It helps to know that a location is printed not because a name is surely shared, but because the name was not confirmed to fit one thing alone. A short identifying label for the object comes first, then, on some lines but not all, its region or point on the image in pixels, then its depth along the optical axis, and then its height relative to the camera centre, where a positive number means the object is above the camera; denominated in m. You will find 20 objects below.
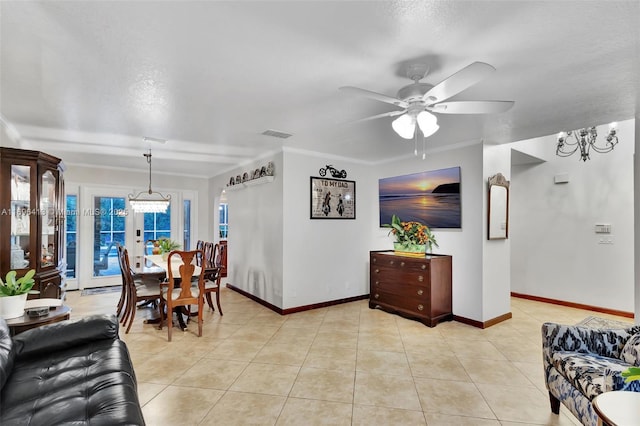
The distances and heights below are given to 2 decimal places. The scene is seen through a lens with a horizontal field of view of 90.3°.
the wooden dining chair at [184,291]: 3.55 -0.92
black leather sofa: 1.38 -0.87
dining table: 3.94 -0.73
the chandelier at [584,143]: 4.12 +1.01
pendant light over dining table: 5.07 +0.14
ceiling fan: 1.80 +0.69
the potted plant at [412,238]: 4.37 -0.33
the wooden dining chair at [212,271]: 4.22 -0.81
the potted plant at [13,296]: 2.13 -0.55
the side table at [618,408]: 1.25 -0.81
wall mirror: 3.93 +0.09
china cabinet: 3.03 -0.02
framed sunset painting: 4.23 +0.24
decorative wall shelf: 4.61 +0.49
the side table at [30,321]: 2.11 -0.73
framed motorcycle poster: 4.71 +0.24
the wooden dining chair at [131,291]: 3.76 -0.94
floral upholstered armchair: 1.76 -0.91
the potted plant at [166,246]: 4.86 -0.51
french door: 5.86 -0.35
